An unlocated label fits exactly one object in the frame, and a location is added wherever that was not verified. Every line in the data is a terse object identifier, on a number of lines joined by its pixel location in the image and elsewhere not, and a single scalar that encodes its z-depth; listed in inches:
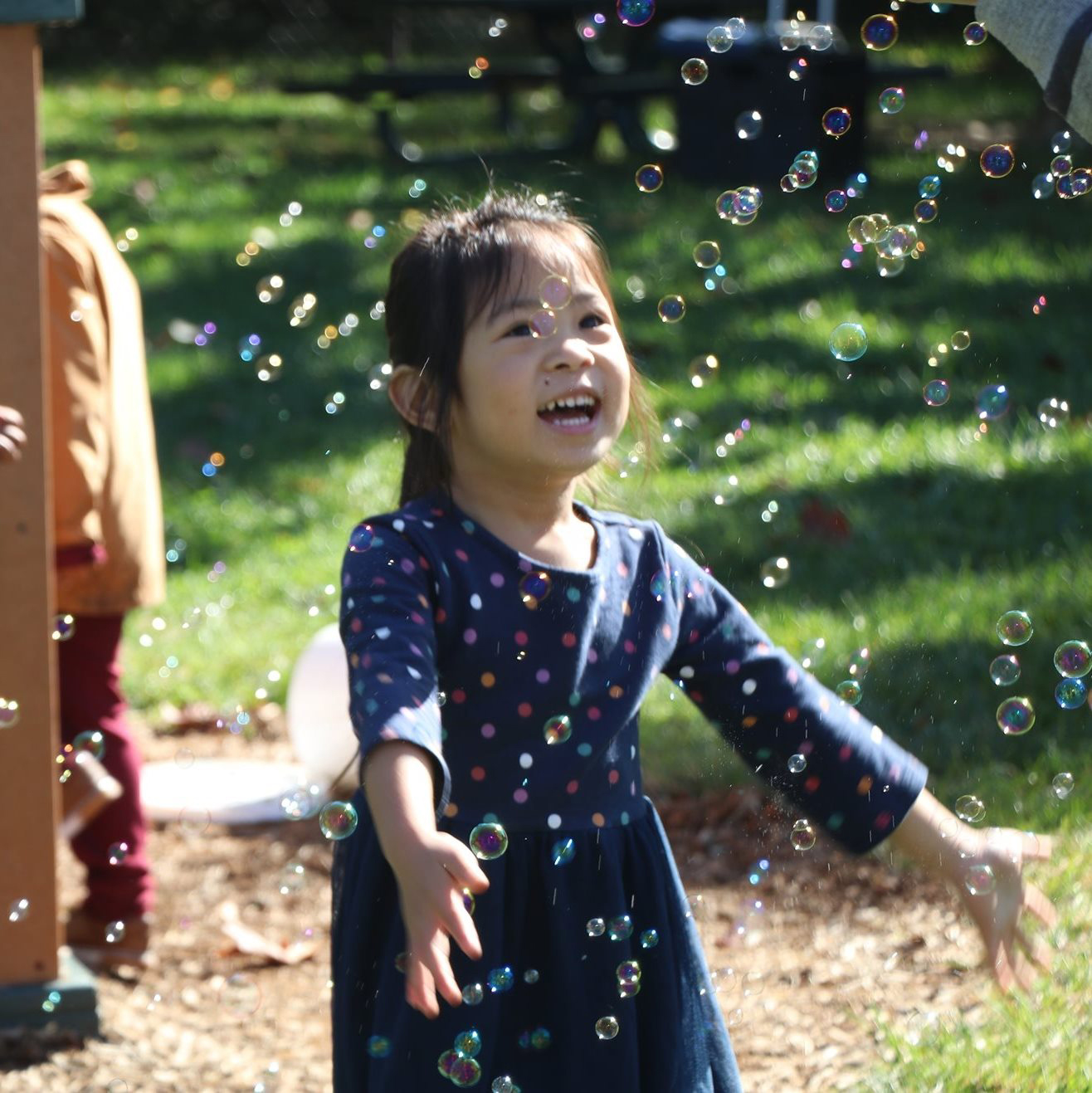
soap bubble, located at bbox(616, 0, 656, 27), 238.1
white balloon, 338.6
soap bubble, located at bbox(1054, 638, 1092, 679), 223.1
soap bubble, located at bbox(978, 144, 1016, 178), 236.4
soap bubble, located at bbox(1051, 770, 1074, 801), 229.0
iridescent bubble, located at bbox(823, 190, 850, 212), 235.4
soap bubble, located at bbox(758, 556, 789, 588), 261.4
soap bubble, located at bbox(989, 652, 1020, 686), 228.1
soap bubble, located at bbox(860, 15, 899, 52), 237.9
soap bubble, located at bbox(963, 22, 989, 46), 210.3
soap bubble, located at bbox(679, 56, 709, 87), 252.9
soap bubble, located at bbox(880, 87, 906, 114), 244.5
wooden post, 243.1
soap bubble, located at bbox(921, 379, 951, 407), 252.1
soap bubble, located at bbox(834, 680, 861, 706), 218.7
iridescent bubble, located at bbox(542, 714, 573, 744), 175.8
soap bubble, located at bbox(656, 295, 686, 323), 234.2
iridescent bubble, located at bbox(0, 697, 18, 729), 243.0
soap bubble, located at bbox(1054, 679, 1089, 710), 228.1
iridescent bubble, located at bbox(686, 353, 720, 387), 256.8
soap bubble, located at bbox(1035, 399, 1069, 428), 257.4
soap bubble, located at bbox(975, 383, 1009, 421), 242.5
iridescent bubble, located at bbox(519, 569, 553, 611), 177.0
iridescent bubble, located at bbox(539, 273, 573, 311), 179.2
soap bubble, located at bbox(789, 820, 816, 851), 211.9
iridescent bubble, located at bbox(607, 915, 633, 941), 177.0
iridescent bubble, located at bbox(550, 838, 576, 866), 176.6
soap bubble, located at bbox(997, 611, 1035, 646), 231.6
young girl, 174.2
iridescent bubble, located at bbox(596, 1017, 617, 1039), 173.8
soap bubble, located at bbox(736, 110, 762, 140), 238.7
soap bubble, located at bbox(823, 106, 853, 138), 231.3
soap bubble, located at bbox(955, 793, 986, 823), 212.1
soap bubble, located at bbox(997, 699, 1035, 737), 222.2
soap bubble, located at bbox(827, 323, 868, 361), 242.1
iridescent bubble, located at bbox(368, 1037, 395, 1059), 174.2
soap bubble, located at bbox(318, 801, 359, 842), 176.9
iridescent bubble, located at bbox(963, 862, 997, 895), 177.6
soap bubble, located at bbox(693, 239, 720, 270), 249.1
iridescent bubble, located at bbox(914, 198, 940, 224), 243.9
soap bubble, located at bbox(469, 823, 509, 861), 170.9
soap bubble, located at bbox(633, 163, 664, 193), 264.0
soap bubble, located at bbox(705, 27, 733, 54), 248.4
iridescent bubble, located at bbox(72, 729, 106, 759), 280.0
